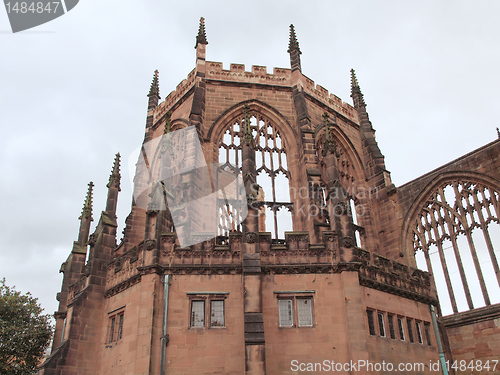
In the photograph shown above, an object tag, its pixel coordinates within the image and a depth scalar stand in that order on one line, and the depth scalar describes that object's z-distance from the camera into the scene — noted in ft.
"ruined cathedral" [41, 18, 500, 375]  50.49
